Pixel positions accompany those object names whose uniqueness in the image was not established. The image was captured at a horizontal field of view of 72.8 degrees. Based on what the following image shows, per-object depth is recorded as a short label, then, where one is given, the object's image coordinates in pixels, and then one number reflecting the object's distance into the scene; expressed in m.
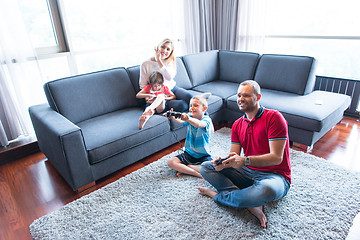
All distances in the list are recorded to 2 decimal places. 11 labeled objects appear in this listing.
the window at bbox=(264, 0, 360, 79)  3.04
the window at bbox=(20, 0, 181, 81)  2.82
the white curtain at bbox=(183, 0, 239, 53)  3.86
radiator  2.96
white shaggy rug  1.53
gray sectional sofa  1.95
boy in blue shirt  1.89
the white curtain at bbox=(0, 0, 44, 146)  2.42
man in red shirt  1.48
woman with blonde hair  2.50
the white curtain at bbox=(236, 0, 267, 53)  3.61
